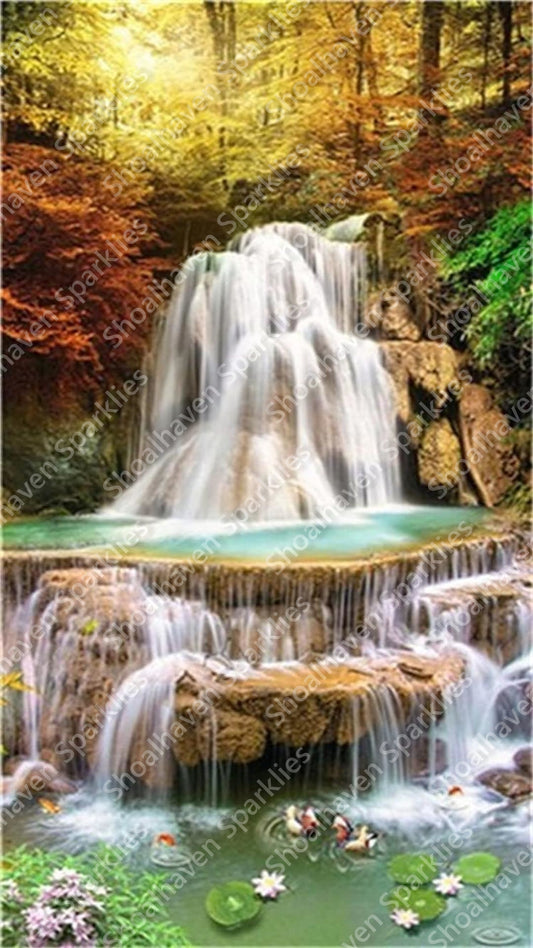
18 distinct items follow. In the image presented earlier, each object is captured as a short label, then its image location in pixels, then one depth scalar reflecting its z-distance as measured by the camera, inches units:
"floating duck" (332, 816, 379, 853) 155.6
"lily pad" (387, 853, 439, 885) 147.6
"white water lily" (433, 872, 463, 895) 145.2
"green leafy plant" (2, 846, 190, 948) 83.4
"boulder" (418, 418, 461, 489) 294.7
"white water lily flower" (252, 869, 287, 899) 144.0
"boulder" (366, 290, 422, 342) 308.7
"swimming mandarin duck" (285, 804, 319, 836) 160.9
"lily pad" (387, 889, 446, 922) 140.5
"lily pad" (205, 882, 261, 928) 137.4
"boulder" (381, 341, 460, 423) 293.4
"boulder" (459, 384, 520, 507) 292.8
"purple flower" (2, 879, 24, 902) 84.3
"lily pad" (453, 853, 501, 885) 148.7
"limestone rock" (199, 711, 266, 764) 168.6
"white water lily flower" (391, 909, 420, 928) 137.9
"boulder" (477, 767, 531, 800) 173.2
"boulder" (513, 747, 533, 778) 179.6
